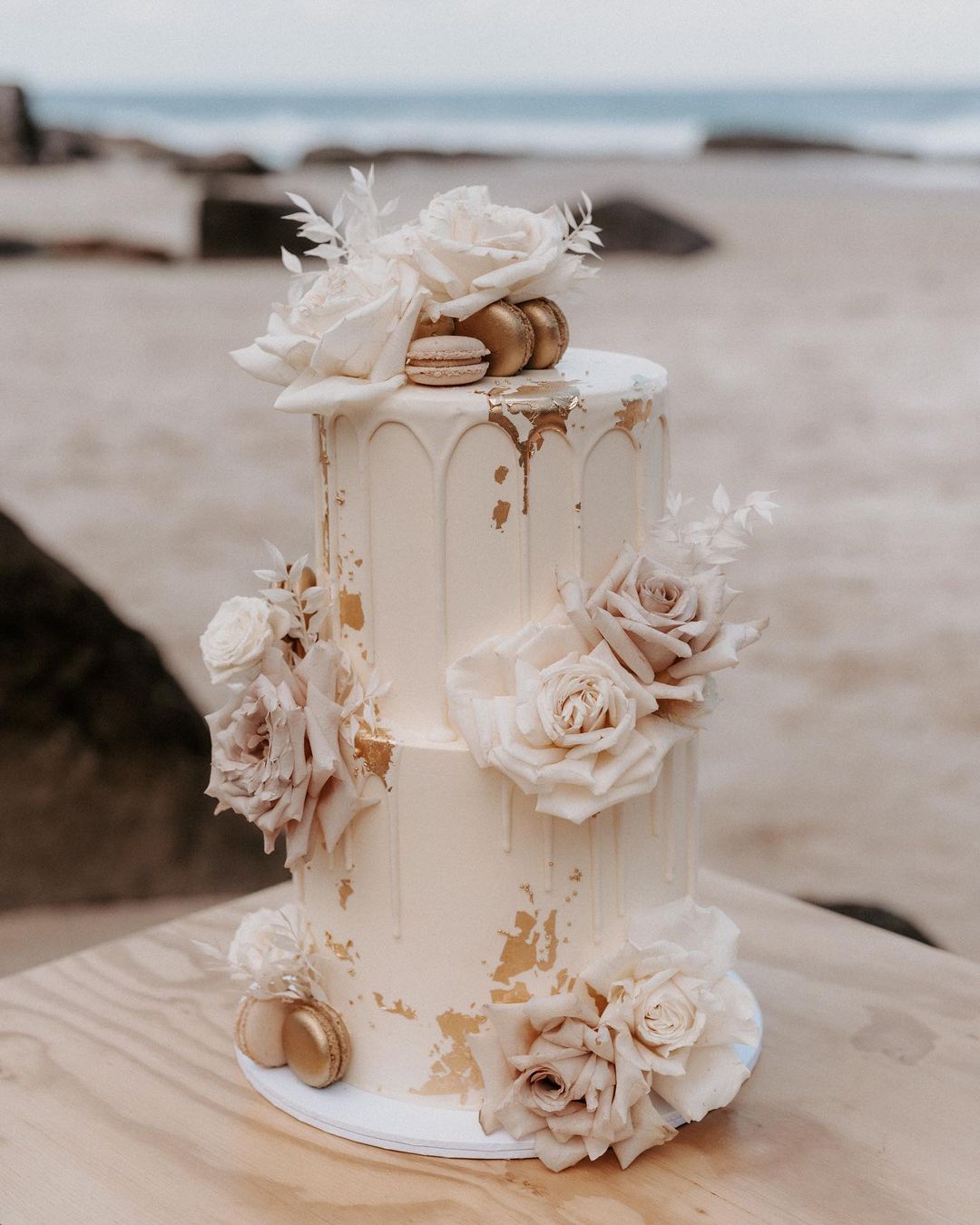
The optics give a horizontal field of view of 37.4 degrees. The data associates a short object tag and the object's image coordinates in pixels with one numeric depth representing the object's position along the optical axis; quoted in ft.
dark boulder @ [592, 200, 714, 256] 17.33
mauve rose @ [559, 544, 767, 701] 4.07
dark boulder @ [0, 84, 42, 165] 12.82
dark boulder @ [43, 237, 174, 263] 15.70
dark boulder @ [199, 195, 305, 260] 15.35
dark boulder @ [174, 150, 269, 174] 16.62
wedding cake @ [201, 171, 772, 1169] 4.07
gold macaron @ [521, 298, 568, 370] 4.29
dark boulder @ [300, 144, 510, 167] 17.79
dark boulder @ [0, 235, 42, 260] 15.48
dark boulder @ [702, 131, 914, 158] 21.58
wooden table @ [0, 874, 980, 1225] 4.09
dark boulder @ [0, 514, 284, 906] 8.89
